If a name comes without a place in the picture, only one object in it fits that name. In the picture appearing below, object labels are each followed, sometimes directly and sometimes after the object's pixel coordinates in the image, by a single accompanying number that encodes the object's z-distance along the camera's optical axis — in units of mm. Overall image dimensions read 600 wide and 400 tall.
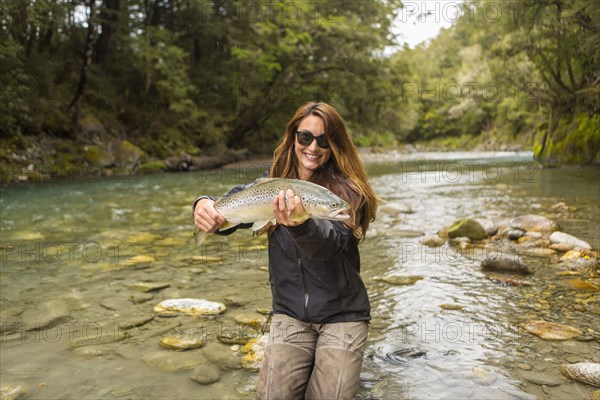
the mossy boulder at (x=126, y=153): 22406
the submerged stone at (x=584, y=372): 3465
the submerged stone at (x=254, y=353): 3957
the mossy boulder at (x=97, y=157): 21297
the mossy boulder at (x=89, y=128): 22016
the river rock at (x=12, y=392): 3500
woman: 2908
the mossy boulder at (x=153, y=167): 22652
